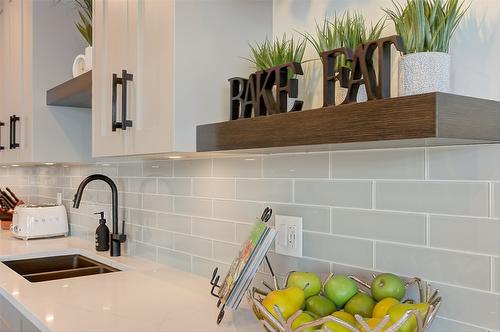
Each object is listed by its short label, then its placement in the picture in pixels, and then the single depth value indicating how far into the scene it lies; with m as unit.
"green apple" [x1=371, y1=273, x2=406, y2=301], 0.99
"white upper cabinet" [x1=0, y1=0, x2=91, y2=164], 2.43
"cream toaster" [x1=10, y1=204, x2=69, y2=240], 2.73
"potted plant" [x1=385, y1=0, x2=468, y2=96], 0.92
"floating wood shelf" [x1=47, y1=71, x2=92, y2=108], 1.95
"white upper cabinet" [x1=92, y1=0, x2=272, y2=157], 1.37
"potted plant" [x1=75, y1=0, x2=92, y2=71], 2.09
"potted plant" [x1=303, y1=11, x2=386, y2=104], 1.08
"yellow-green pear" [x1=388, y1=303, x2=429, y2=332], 0.84
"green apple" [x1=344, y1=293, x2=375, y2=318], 0.98
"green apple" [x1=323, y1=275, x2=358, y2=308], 1.04
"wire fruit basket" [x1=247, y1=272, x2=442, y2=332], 0.81
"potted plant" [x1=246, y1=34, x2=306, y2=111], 1.26
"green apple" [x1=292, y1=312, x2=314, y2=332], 0.90
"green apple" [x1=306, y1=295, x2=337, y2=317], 1.01
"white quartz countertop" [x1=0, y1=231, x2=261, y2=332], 1.27
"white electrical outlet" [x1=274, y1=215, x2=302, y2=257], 1.39
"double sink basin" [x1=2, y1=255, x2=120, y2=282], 2.15
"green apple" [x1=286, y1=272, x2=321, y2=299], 1.08
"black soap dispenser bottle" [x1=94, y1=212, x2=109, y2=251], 2.34
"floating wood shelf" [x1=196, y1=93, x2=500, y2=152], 0.74
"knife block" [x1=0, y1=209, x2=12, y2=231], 3.22
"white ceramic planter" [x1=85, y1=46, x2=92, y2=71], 2.08
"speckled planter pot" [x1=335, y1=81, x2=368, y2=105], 1.05
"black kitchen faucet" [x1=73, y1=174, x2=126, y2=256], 2.22
